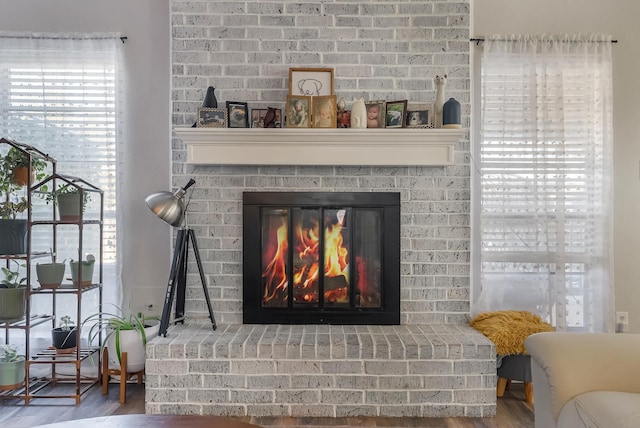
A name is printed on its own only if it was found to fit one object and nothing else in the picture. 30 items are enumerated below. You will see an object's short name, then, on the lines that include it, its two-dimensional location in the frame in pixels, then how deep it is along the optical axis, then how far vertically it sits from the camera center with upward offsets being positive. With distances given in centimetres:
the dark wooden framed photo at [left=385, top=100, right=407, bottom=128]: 268 +62
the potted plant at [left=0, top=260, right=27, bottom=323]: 255 -47
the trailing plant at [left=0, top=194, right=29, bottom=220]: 257 +6
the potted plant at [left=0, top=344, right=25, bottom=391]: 254 -86
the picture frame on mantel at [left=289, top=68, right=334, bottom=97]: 274 +84
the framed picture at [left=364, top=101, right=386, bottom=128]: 270 +63
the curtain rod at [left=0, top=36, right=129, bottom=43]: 289 +116
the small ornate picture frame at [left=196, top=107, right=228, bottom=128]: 266 +60
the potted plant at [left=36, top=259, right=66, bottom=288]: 260 -32
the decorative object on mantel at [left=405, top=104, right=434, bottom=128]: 270 +62
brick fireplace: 278 +77
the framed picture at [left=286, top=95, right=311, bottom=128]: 266 +63
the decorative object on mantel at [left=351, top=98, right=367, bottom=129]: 263 +61
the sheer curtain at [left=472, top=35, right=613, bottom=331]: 287 +26
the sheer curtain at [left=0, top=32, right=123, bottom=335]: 292 +73
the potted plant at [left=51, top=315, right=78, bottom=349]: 266 -70
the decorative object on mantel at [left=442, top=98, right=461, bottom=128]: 264 +62
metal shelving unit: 254 -54
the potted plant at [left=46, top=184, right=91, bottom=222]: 261 +9
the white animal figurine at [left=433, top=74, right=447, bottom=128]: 267 +71
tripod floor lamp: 250 -18
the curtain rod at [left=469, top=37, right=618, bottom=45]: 289 +116
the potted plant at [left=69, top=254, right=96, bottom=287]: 267 -31
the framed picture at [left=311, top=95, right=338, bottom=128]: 266 +64
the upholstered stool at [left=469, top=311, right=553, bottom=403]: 249 -66
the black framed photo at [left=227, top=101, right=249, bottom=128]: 271 +63
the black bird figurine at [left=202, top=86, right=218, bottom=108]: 267 +71
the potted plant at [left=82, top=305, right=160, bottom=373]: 261 -71
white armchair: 150 -56
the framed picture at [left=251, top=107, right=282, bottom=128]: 270 +61
